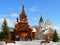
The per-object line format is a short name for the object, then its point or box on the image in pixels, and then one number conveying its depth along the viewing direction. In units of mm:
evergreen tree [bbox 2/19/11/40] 19659
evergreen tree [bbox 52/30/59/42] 19254
